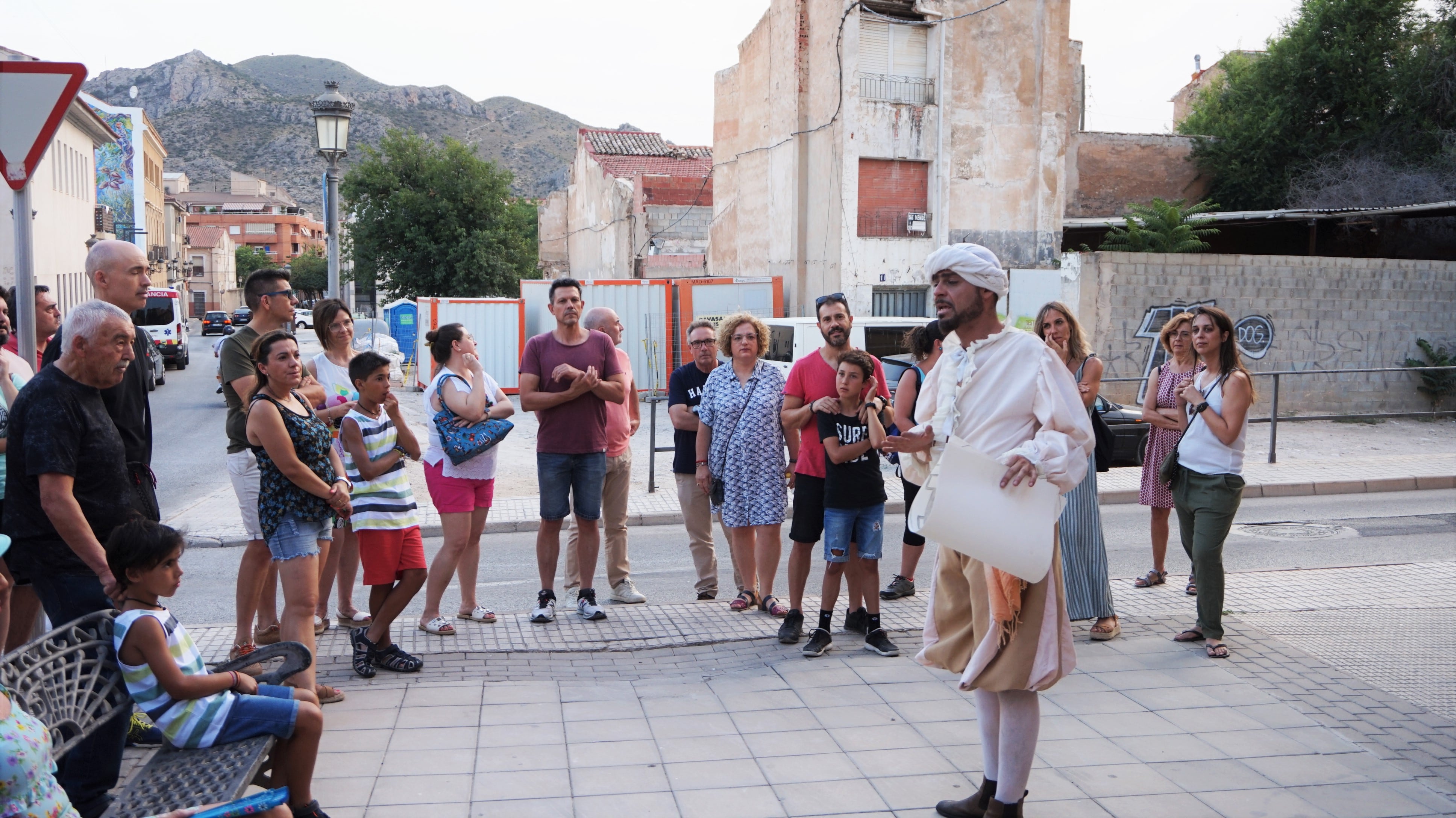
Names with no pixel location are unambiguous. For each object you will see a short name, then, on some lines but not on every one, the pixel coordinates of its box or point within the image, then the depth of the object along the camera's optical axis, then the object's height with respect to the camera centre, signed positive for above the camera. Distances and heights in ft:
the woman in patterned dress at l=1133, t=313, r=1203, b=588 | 23.57 -2.05
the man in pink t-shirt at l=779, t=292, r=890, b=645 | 19.70 -2.42
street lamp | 43.73 +8.05
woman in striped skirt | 19.97 -4.17
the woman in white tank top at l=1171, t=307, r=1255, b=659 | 19.13 -2.43
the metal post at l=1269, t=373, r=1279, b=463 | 43.88 -4.16
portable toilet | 88.89 -0.22
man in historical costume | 11.80 -1.52
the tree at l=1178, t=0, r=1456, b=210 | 91.50 +19.41
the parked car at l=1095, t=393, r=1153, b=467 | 44.42 -4.64
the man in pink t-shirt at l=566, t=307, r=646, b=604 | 22.82 -3.52
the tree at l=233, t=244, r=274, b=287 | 368.27 +21.46
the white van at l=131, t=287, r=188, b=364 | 102.22 +0.08
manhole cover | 31.65 -6.28
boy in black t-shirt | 18.98 -2.99
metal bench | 9.93 -3.83
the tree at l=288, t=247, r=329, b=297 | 324.19 +14.78
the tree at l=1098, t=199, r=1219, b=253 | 68.80 +5.85
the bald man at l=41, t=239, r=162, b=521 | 14.15 -0.75
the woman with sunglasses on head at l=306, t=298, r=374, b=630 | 19.36 -1.15
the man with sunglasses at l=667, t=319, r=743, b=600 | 23.31 -2.85
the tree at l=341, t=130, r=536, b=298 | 119.24 +11.35
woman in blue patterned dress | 21.16 -2.59
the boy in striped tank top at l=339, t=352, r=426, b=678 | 17.58 -3.16
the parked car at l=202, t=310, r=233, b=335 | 193.26 -0.12
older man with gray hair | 11.85 -1.87
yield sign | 13.37 +2.69
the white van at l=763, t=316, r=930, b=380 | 51.60 -0.74
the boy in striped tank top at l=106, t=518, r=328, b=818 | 10.96 -3.67
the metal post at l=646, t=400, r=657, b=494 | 38.19 -4.86
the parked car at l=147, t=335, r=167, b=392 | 83.66 -3.91
